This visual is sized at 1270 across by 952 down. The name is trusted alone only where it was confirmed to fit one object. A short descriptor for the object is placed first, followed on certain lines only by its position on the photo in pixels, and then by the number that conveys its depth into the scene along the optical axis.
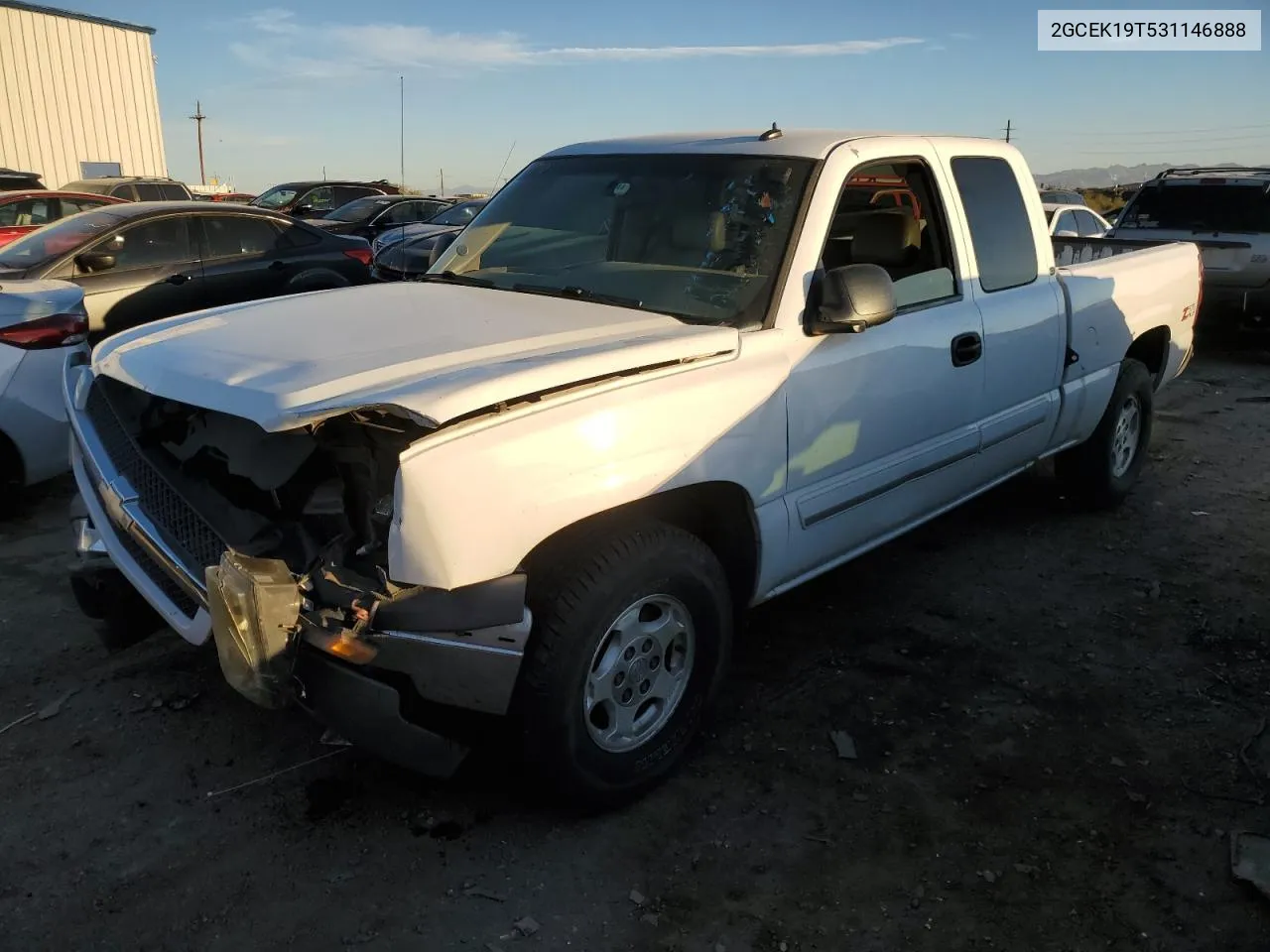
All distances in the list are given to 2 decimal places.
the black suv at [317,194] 20.89
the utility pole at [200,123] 53.46
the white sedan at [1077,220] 11.66
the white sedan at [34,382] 4.97
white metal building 28.45
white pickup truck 2.48
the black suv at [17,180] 16.73
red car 12.80
